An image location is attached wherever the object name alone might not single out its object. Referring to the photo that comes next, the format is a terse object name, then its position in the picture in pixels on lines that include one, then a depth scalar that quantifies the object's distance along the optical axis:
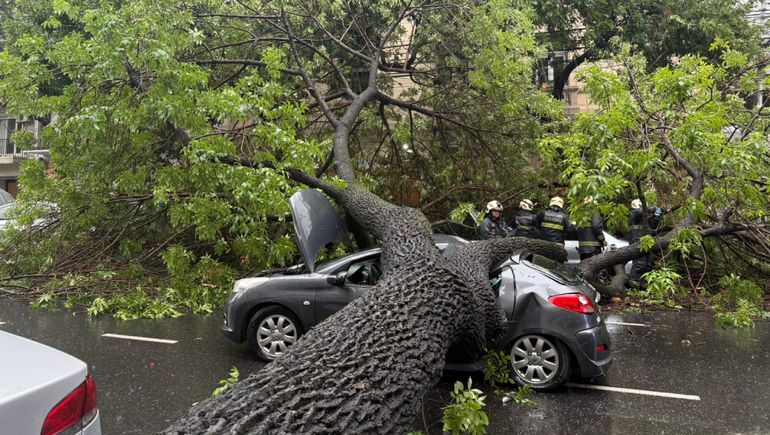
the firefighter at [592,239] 9.66
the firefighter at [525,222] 9.51
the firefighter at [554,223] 9.34
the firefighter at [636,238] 9.41
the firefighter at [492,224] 9.01
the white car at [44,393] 1.81
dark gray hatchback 4.68
